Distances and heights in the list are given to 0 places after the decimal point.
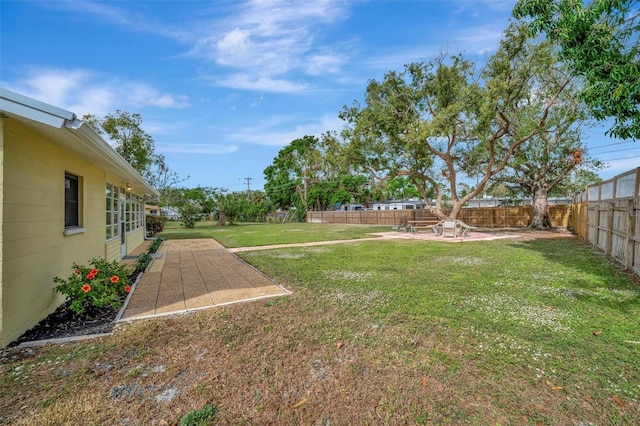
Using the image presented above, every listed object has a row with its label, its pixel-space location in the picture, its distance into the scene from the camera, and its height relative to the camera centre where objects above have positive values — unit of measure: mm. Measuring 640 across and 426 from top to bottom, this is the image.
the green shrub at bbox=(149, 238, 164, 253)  10516 -1623
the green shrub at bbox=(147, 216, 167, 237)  18609 -1431
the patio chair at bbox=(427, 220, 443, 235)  15120 -1084
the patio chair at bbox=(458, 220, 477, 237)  14442 -1209
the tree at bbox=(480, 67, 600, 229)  15227 +2948
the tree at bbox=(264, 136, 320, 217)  39656 +4284
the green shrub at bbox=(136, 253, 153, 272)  7275 -1517
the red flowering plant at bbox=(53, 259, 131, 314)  3938 -1150
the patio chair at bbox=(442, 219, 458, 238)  13909 -994
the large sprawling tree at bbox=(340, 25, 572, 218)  13148 +4750
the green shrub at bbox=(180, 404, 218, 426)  1991 -1427
